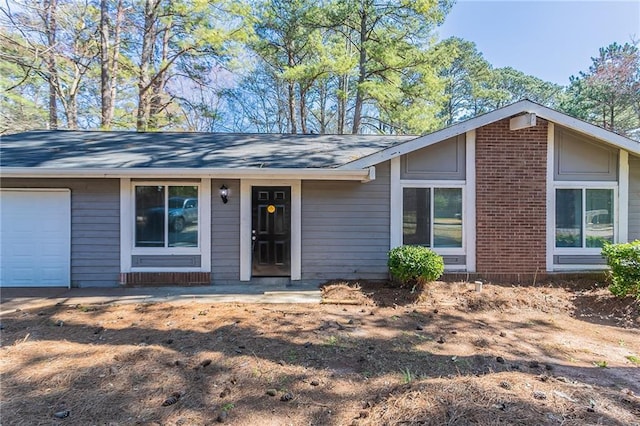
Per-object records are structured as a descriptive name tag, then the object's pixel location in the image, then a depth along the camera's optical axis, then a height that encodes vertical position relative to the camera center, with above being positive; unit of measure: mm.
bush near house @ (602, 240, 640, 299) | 5488 -953
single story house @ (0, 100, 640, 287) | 6688 -66
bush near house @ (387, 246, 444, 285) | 5992 -978
